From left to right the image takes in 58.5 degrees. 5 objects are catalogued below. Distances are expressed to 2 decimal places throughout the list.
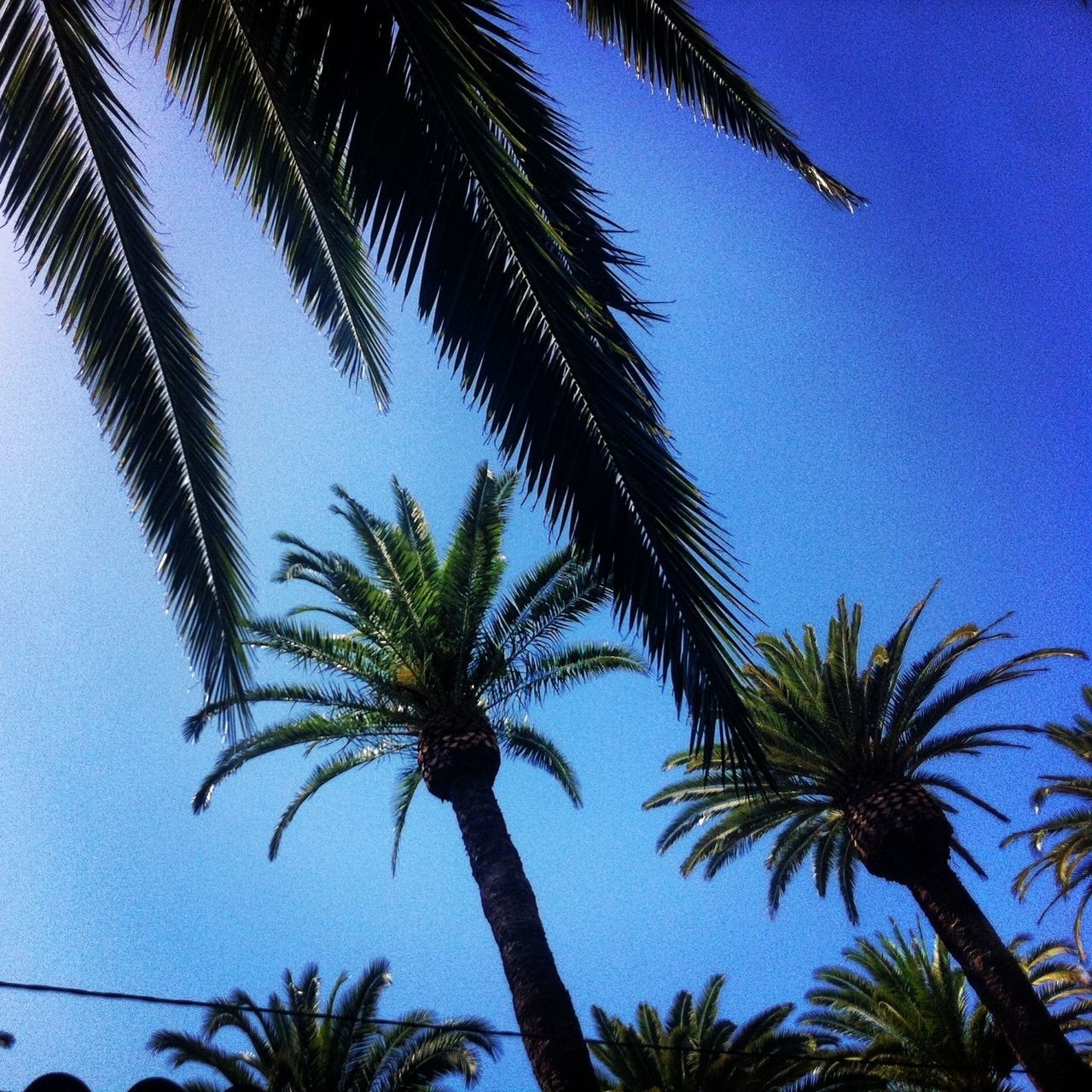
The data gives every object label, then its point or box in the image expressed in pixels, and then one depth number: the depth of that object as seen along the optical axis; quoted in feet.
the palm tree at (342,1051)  46.91
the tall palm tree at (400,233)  11.66
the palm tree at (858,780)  49.14
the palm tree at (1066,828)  63.46
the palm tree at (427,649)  44.70
